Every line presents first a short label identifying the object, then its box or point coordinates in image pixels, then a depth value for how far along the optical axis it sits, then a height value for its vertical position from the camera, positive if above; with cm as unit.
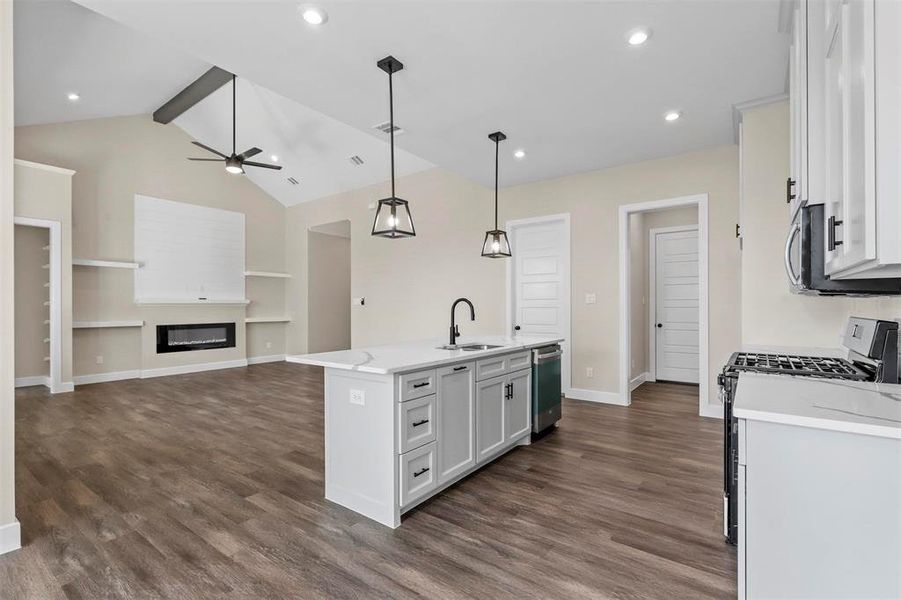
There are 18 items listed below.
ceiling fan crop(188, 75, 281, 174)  583 +187
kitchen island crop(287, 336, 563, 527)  233 -74
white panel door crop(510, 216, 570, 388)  548 +28
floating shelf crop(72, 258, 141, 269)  621 +53
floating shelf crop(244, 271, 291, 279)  826 +48
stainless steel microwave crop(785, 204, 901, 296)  142 +11
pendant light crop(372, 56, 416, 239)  290 +57
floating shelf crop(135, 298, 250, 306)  695 -4
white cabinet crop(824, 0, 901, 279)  90 +37
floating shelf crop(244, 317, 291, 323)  838 -42
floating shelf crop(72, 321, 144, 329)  629 -39
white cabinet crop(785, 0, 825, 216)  159 +81
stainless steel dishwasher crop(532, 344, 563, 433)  366 -78
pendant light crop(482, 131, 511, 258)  377 +47
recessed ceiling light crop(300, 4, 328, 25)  235 +158
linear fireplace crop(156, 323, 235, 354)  725 -68
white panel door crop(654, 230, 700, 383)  618 -10
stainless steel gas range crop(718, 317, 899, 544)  175 -32
